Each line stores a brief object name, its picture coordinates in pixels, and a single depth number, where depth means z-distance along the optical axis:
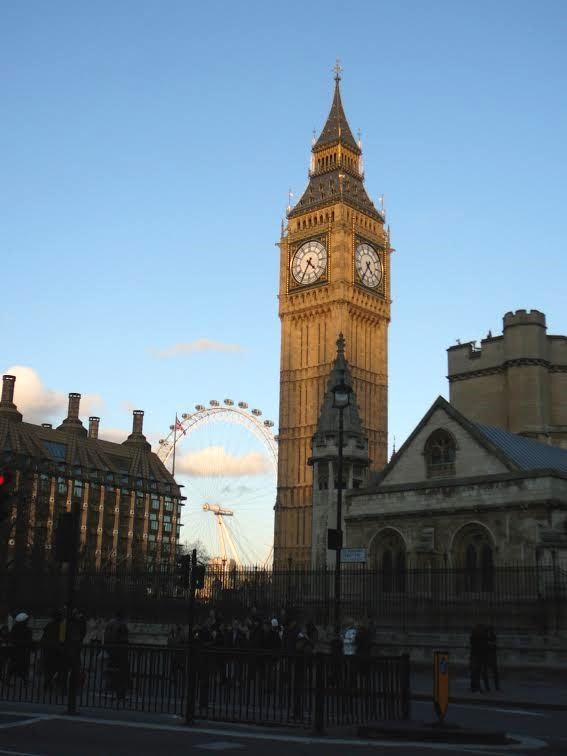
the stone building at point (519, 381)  58.78
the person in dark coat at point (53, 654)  18.46
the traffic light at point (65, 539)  16.91
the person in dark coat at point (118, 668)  18.23
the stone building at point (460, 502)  34.88
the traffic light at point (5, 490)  17.28
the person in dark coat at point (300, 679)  15.67
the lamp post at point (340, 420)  26.10
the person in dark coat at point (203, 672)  16.98
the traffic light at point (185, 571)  18.56
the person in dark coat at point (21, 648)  19.53
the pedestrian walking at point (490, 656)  23.11
